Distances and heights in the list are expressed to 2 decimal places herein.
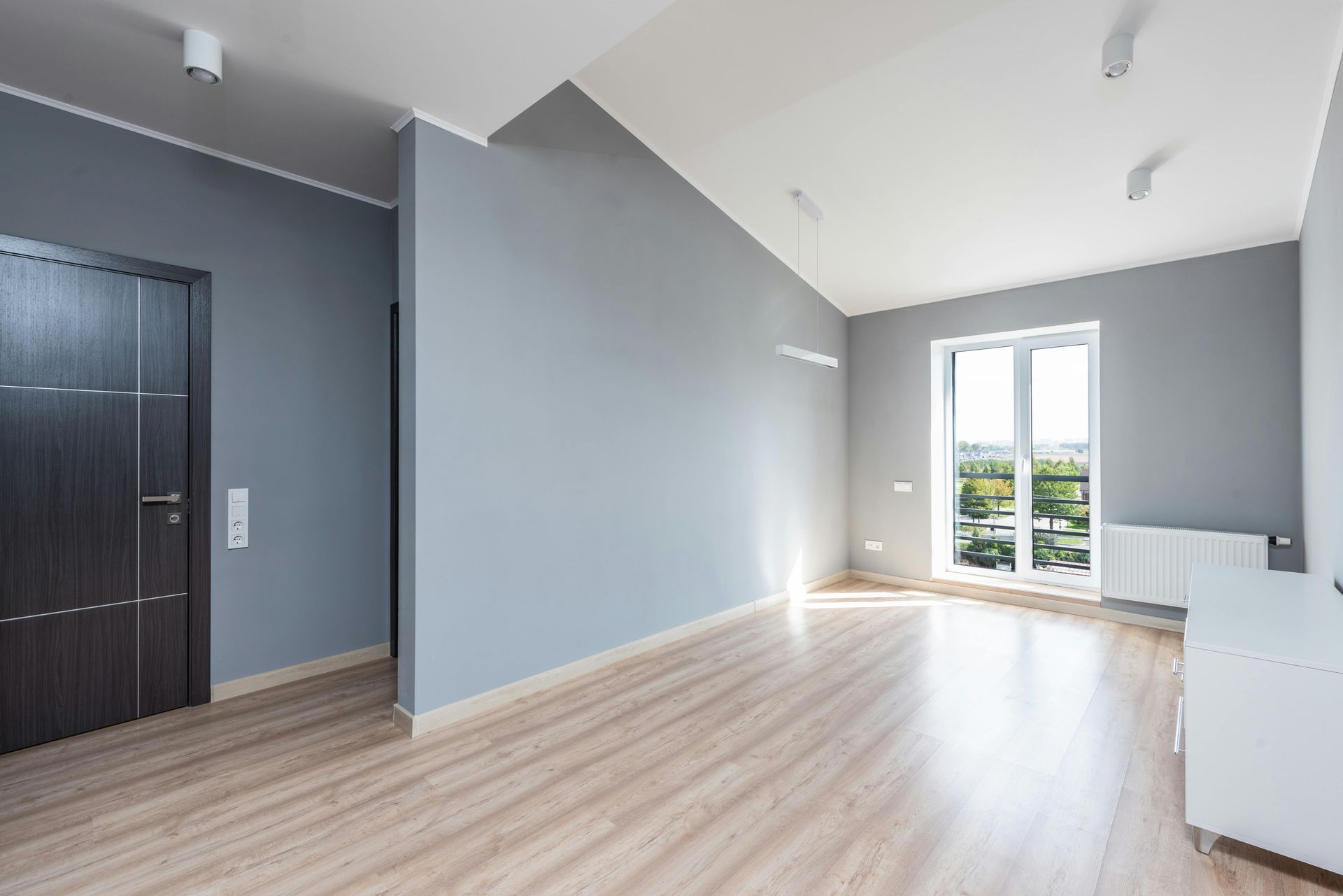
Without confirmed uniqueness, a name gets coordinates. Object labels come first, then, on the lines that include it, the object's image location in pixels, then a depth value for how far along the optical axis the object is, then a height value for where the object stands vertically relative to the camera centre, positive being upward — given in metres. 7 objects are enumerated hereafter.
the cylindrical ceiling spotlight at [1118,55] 2.69 +1.80
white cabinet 1.81 -0.89
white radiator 4.23 -0.78
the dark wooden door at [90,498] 2.68 -0.21
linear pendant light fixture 4.27 +0.75
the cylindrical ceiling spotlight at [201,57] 2.28 +1.53
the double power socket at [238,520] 3.26 -0.36
